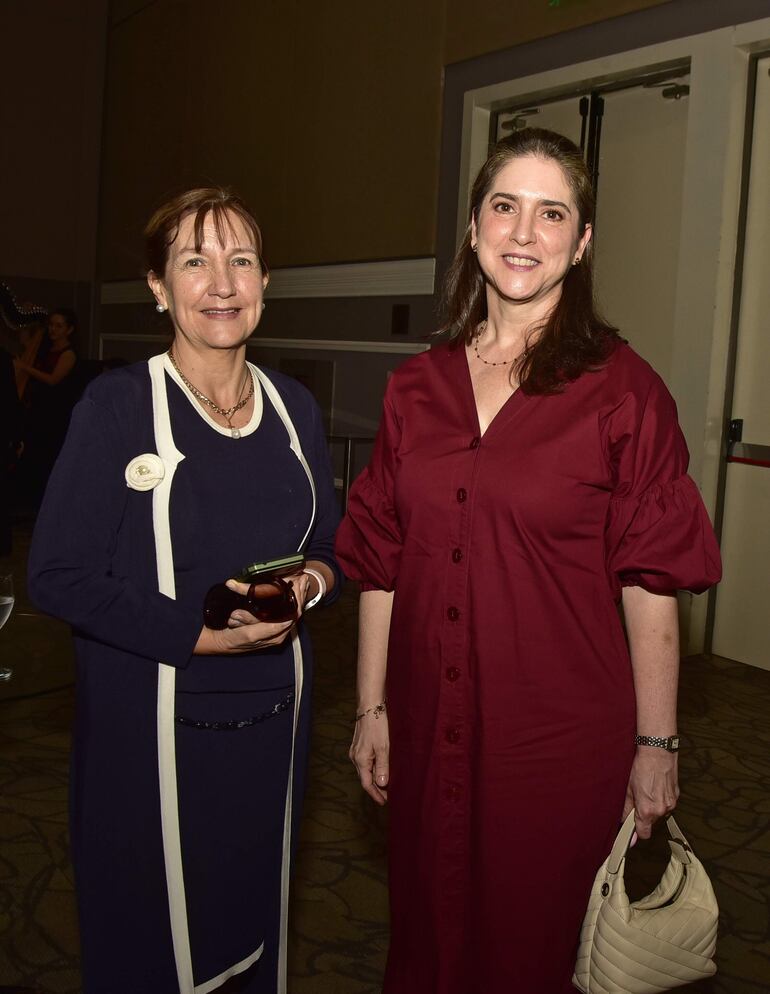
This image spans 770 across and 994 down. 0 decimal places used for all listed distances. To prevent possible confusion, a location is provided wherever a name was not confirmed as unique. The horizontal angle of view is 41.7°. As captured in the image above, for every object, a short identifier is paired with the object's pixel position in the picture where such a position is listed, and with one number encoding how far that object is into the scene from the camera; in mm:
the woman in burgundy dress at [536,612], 1550
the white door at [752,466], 4555
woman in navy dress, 1497
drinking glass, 2074
